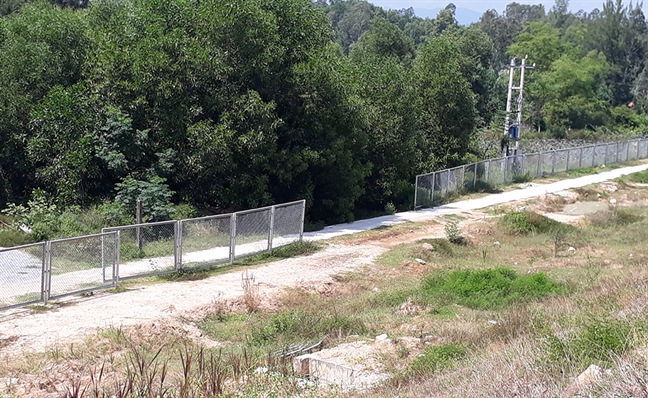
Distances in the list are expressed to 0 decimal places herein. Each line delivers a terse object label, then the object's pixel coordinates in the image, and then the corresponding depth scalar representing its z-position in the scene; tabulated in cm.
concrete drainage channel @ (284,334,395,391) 981
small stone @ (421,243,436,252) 2117
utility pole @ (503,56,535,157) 3991
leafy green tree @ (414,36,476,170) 3356
